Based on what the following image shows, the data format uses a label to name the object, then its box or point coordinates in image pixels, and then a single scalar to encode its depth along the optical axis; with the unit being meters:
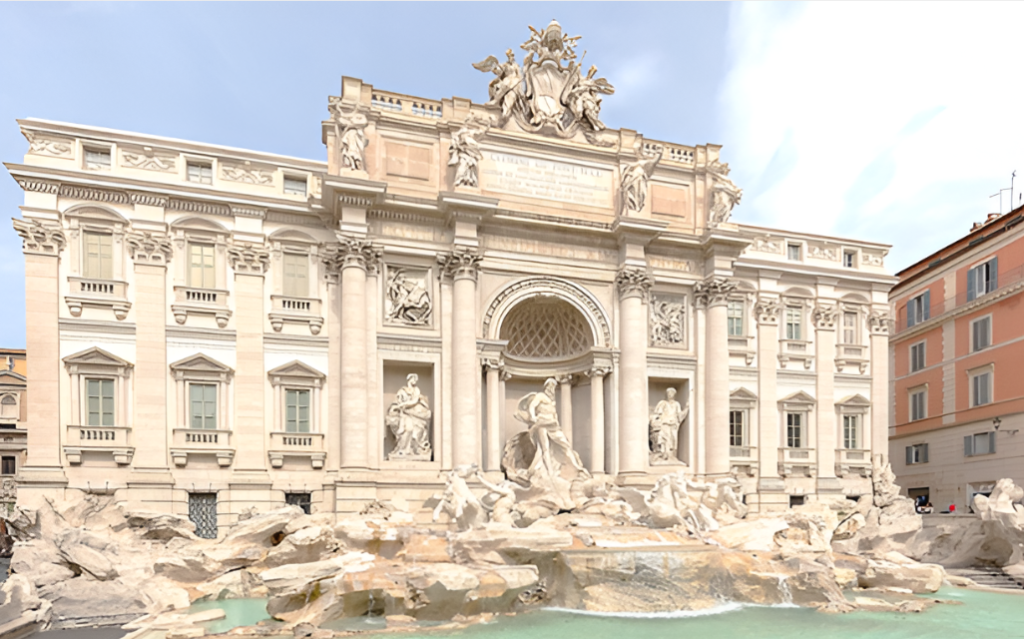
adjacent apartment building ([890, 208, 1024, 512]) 28.03
